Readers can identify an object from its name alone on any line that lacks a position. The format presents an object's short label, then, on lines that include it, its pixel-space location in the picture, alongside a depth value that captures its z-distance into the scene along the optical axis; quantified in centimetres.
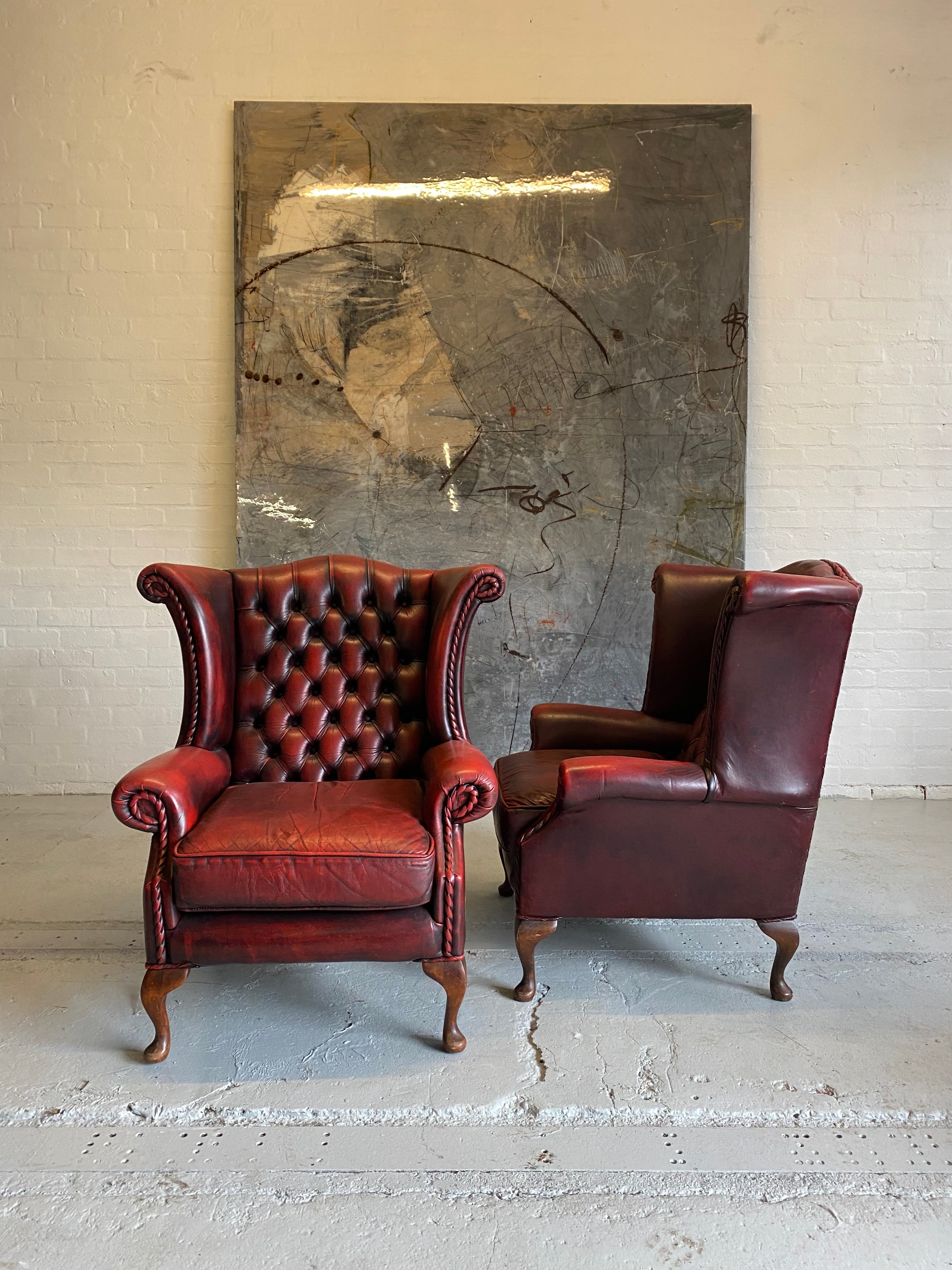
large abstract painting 362
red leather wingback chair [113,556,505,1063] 186
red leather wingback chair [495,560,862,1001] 204
